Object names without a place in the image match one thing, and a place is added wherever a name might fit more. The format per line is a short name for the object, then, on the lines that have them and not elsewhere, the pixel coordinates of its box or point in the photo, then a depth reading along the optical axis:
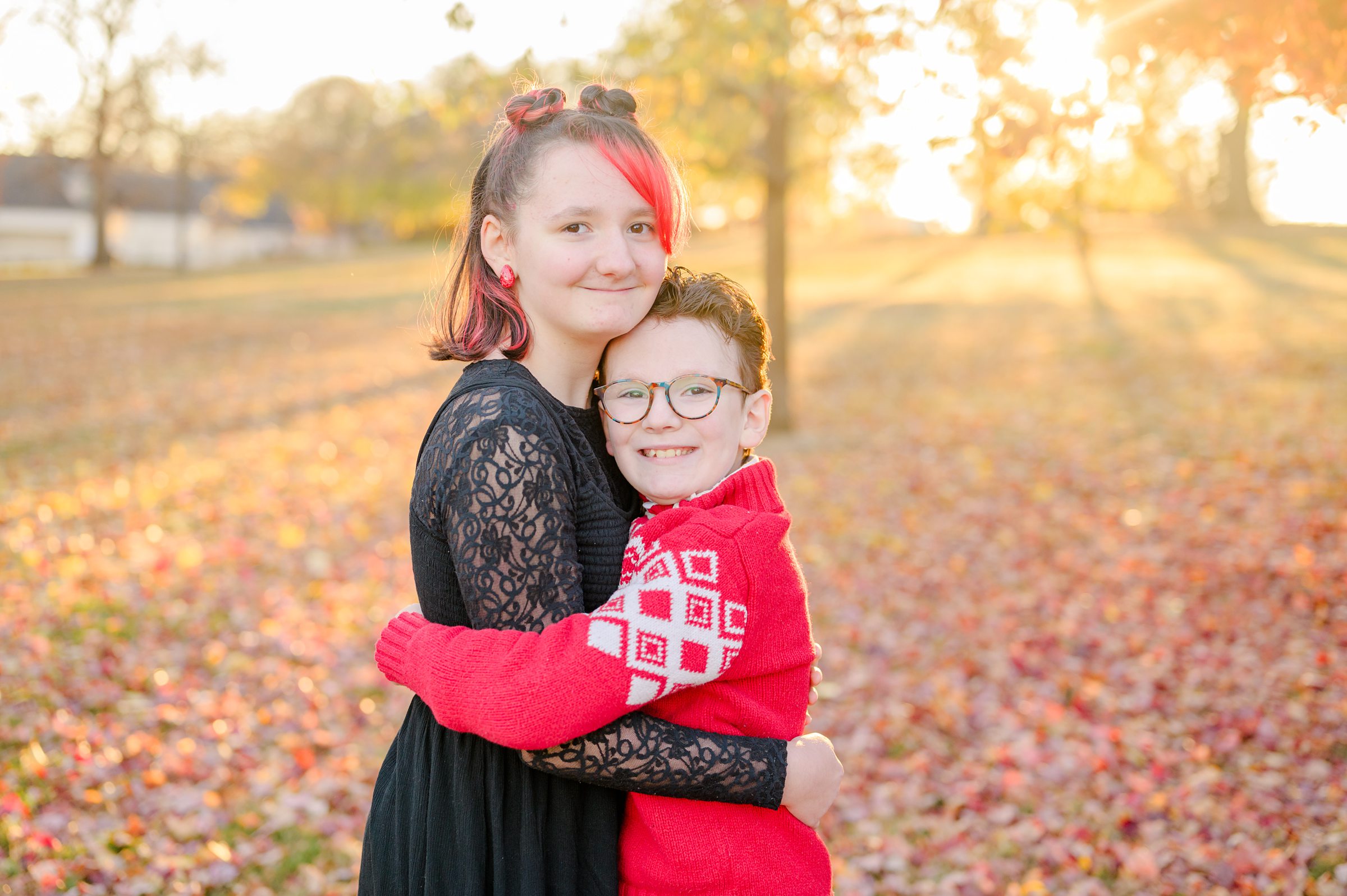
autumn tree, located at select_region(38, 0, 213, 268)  28.11
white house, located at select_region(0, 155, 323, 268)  55.41
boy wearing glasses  1.73
